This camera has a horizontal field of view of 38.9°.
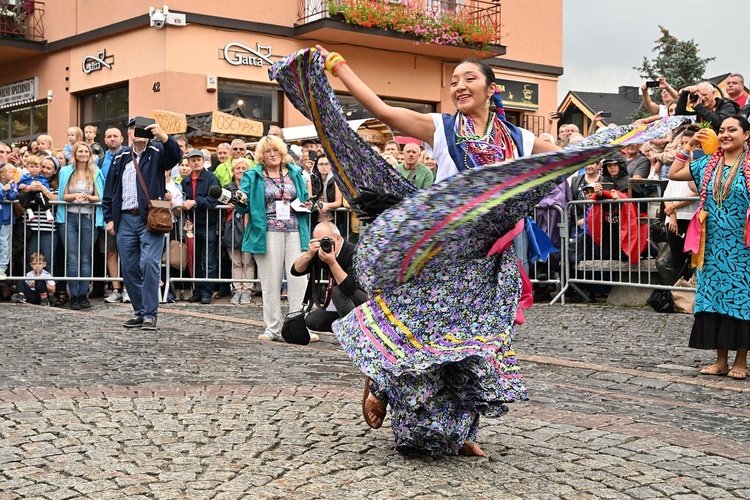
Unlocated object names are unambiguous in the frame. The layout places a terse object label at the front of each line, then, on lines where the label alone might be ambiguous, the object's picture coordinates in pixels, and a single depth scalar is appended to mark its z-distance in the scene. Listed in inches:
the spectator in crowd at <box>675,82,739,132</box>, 374.3
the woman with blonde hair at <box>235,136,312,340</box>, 407.2
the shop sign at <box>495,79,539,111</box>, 1136.8
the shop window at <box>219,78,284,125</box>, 943.0
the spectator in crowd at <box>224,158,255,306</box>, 561.3
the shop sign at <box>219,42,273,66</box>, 938.7
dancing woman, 187.9
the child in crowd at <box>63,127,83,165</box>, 612.1
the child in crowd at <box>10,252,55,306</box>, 545.0
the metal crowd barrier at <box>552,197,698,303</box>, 511.2
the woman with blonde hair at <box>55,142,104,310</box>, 543.4
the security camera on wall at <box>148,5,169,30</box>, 900.0
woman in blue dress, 316.8
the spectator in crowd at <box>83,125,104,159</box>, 644.7
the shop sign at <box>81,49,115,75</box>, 979.9
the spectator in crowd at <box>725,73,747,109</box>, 462.0
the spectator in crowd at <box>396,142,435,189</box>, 471.5
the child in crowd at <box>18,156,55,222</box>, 539.8
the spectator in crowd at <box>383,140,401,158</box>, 560.5
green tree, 1760.6
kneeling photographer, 345.4
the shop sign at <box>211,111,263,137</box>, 773.3
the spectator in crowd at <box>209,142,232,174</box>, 616.4
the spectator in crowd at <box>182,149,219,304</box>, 558.3
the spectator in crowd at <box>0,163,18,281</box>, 543.2
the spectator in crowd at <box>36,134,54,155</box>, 595.5
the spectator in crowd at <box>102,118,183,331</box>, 414.6
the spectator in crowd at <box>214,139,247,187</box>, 591.4
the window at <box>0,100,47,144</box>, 1095.6
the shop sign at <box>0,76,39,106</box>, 1089.4
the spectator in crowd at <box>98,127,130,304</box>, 550.9
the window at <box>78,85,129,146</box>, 973.8
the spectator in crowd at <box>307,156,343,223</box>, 545.3
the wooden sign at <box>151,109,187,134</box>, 746.7
